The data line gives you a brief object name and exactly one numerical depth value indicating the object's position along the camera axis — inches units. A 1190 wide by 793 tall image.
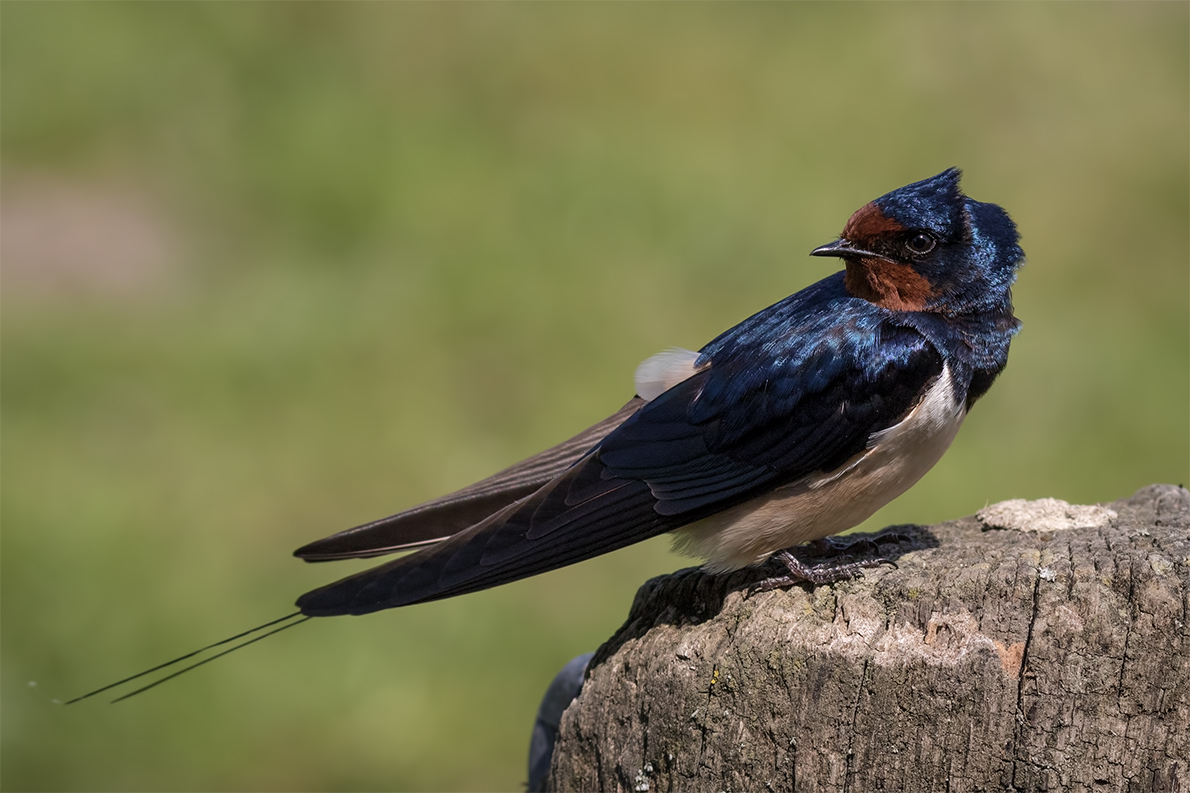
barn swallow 211.2
